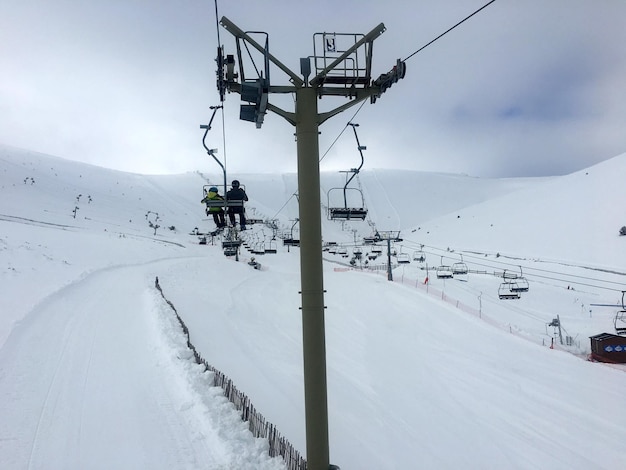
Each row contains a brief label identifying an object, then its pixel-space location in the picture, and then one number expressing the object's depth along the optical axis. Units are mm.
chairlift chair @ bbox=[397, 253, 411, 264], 49762
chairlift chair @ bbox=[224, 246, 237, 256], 28609
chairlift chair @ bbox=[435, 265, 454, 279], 38781
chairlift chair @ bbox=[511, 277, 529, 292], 33094
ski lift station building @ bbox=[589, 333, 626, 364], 24609
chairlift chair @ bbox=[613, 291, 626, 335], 31719
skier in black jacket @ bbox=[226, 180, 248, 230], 11622
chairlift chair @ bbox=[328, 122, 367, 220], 10875
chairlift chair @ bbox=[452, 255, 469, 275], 41734
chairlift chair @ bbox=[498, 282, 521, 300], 30644
